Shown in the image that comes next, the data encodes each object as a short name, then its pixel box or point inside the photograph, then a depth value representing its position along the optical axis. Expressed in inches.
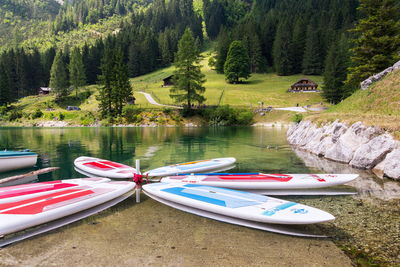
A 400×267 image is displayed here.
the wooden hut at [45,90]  3640.5
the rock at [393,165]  468.4
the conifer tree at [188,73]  2143.2
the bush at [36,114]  2515.1
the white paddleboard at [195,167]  491.6
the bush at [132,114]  2245.3
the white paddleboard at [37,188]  324.5
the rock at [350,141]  585.9
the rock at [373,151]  518.7
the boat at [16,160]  571.8
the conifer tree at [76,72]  3127.5
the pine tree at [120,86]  2335.1
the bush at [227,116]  2161.7
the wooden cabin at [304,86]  2839.6
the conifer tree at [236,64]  3248.0
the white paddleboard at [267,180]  413.4
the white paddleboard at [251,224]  263.4
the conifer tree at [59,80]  3127.5
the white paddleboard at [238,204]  257.3
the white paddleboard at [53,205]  250.4
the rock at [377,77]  925.4
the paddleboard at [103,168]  488.4
